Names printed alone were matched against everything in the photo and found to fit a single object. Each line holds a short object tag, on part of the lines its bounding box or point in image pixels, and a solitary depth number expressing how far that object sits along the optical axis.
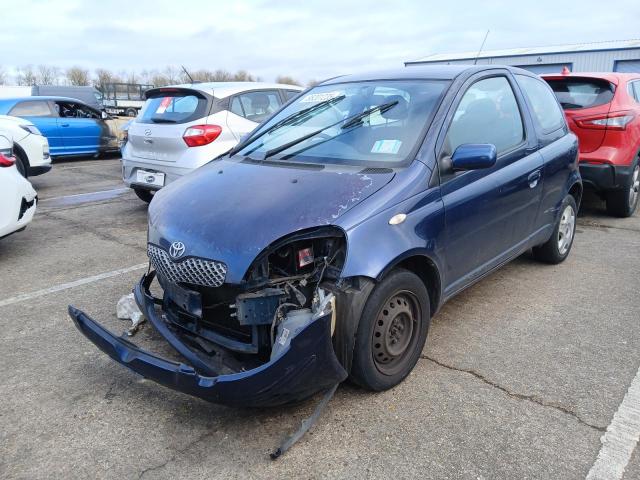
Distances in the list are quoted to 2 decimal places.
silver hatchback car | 6.05
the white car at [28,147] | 8.62
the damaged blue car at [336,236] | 2.53
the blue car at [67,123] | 11.44
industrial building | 23.95
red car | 6.04
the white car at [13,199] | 5.03
